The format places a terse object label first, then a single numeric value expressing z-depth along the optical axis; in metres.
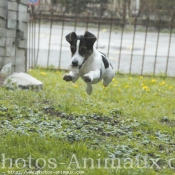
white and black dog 9.27
